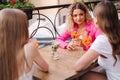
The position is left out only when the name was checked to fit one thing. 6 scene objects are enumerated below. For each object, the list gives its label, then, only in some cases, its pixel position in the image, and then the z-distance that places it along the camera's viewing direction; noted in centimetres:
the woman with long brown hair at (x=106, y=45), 178
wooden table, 163
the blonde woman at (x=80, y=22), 251
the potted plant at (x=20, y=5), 249
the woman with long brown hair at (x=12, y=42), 132
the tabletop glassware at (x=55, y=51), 197
